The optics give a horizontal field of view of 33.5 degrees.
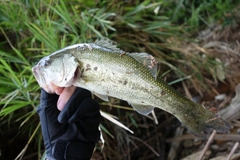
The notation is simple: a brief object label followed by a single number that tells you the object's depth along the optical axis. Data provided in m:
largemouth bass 0.50
